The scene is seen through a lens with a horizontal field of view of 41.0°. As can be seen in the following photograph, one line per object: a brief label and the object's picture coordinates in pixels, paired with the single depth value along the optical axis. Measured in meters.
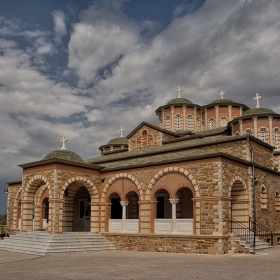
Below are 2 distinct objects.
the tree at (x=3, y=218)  54.47
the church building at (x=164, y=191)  18.20
